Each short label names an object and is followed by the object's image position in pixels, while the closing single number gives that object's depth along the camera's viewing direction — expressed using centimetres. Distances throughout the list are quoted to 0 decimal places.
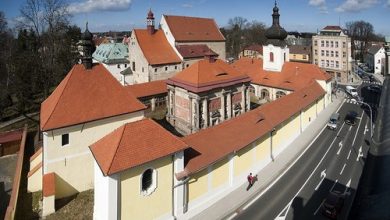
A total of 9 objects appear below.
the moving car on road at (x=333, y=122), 3269
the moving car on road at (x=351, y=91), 4763
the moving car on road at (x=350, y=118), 3461
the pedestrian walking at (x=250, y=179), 2070
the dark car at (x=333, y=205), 1708
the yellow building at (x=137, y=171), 1454
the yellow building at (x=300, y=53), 7525
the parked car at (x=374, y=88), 5031
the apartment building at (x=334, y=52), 6012
